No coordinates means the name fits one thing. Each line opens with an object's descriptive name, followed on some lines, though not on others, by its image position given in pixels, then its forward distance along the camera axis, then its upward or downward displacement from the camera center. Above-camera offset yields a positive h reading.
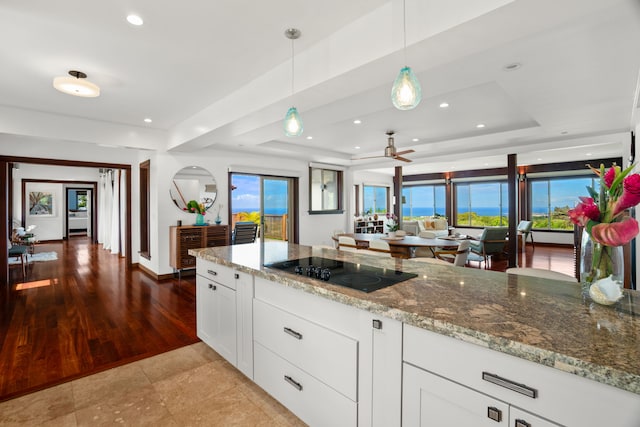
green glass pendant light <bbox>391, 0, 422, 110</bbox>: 1.75 +0.70
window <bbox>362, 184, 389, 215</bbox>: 11.98 +0.57
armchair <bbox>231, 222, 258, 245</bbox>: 6.29 -0.38
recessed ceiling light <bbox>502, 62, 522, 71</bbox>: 2.47 +1.18
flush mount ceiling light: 2.78 +1.19
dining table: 4.84 -0.48
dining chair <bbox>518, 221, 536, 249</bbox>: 8.80 -0.45
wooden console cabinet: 5.34 -0.46
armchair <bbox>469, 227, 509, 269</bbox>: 6.43 -0.62
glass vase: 1.21 -0.25
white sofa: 9.99 -0.41
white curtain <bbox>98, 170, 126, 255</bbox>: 7.64 +0.12
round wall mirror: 5.63 +0.51
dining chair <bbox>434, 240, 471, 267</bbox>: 4.67 -0.62
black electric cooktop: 1.63 -0.36
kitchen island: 0.84 -0.39
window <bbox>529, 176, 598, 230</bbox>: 9.62 +0.45
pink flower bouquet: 1.18 -0.07
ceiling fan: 5.04 +1.02
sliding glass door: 6.89 +0.23
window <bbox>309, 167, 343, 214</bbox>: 7.82 +0.59
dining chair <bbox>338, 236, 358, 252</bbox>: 4.50 -0.45
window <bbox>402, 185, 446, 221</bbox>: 12.27 +0.47
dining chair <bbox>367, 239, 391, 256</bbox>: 4.64 -0.50
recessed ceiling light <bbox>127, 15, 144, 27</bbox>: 2.15 +1.37
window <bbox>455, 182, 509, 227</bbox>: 11.02 +0.31
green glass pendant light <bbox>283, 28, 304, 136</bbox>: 2.46 +0.72
